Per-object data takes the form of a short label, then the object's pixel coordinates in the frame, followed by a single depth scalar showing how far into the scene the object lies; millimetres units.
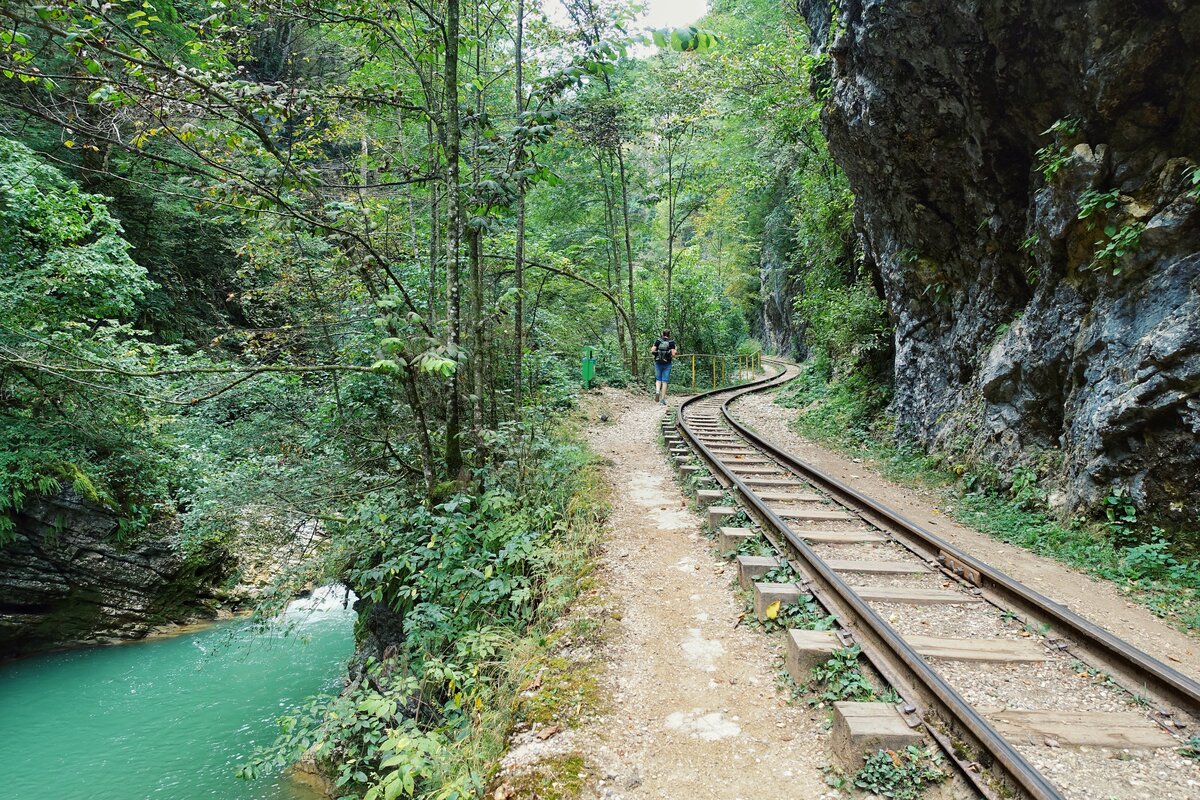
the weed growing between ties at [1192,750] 2826
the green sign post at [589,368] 17609
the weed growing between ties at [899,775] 2738
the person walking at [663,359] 16438
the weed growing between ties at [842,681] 3387
